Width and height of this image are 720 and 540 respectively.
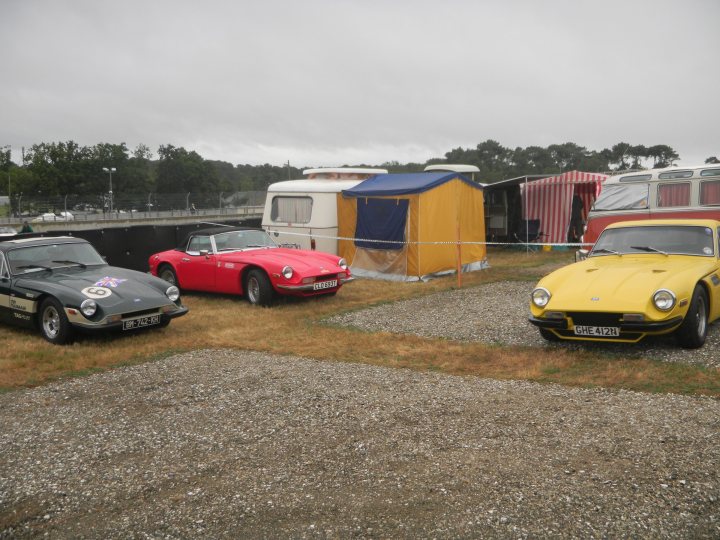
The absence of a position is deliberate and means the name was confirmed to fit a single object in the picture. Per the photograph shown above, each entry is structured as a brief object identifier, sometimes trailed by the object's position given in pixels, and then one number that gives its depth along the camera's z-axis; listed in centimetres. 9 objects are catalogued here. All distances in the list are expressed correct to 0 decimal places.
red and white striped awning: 1973
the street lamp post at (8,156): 7319
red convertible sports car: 1063
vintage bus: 1239
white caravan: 1522
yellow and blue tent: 1360
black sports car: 798
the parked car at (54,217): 3138
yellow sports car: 633
